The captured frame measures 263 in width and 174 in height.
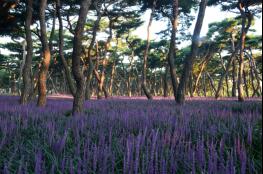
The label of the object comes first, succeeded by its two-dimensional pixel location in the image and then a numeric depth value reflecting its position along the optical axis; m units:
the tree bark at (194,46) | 11.55
